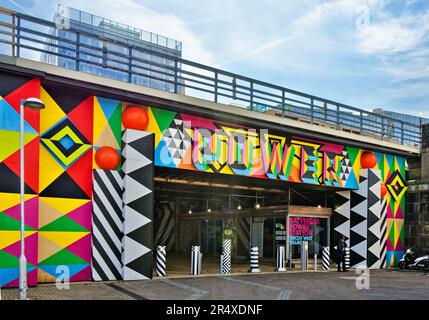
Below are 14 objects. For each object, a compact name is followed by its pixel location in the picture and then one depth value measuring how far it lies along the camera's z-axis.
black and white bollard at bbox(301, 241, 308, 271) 19.66
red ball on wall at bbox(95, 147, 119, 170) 13.97
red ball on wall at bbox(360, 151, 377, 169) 21.53
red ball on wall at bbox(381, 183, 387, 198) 22.05
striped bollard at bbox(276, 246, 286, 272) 18.98
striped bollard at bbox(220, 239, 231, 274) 17.00
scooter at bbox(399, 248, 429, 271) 20.67
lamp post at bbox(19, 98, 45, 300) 9.84
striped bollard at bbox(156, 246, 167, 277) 15.40
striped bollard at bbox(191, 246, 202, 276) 16.55
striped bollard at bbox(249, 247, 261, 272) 17.88
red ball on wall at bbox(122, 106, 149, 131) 14.59
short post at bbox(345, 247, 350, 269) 20.11
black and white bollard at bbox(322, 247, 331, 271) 19.97
